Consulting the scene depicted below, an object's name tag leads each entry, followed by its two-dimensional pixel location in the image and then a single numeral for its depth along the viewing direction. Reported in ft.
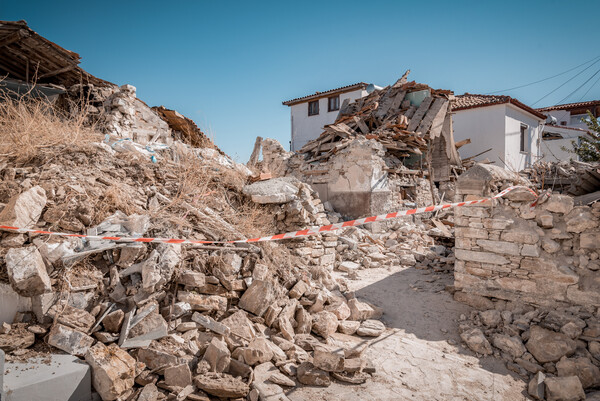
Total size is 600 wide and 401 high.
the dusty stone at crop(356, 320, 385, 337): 13.93
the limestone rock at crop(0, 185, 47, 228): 10.56
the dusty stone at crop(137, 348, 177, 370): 9.49
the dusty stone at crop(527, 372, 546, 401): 10.71
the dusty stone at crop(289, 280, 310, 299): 14.23
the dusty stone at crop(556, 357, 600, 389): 11.49
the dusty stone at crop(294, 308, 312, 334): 13.01
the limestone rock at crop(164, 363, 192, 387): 9.23
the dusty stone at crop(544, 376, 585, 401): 10.44
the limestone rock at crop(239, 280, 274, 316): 12.58
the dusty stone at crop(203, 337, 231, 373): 10.02
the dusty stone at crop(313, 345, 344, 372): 10.52
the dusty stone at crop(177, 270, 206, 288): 11.84
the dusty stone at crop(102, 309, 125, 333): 9.93
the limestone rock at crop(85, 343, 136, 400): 8.46
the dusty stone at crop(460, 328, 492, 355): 13.26
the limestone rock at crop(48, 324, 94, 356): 8.89
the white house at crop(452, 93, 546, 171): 53.57
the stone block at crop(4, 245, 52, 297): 9.20
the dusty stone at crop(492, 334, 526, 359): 13.01
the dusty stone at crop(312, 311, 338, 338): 13.11
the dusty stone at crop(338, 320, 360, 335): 13.87
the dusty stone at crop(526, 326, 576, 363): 12.53
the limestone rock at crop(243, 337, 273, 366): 10.55
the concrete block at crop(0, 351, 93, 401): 7.59
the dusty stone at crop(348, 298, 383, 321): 15.11
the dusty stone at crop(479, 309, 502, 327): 14.91
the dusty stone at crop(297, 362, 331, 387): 10.26
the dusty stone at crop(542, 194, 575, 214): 14.49
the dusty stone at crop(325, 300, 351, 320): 14.49
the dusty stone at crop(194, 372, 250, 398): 9.14
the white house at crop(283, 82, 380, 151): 62.08
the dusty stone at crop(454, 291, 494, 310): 16.28
